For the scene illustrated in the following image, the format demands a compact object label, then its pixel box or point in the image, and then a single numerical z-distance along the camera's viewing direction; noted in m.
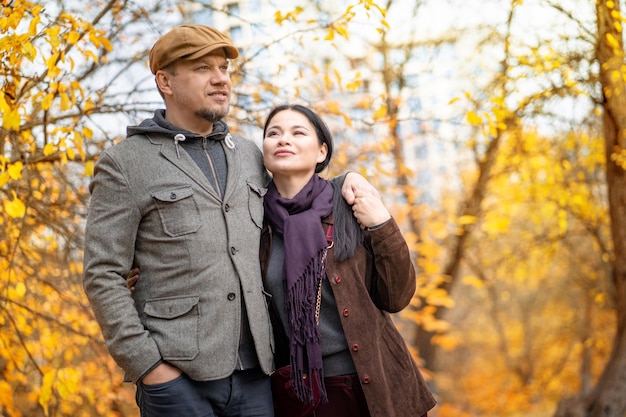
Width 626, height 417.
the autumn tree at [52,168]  3.07
